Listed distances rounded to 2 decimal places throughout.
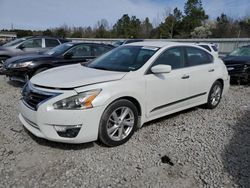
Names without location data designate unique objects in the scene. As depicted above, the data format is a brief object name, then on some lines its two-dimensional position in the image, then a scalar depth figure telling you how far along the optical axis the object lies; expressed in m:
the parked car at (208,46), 7.58
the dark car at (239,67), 6.50
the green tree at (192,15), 42.16
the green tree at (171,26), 41.69
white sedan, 2.49
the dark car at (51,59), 5.48
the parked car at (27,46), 8.07
